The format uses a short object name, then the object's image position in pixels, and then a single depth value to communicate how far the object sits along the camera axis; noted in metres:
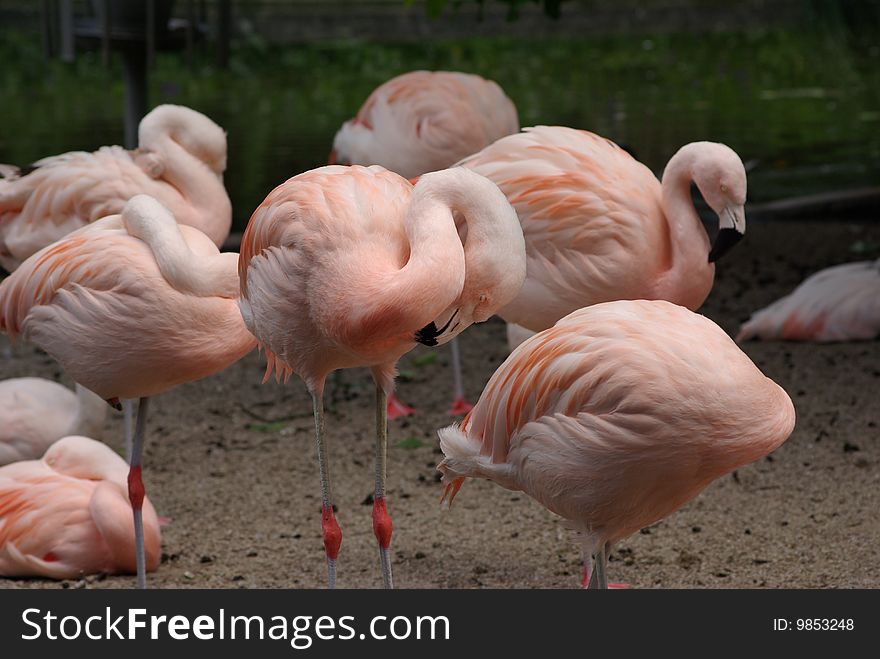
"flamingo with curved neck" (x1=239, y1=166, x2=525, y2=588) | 5.63
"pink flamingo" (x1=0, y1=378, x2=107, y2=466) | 9.30
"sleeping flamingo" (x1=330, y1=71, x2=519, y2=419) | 11.62
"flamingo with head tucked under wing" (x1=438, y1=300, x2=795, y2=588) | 5.52
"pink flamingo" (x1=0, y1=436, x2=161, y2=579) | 8.04
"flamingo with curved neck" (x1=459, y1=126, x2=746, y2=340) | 7.96
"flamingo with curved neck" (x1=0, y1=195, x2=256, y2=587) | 7.21
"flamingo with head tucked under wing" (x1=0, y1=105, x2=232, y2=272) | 9.69
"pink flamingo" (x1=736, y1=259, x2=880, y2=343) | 12.21
